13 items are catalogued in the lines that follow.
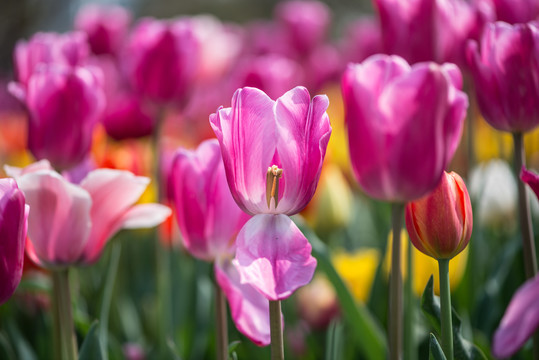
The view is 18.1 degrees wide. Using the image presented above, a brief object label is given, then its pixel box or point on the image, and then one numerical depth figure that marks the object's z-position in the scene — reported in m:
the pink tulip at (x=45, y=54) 1.02
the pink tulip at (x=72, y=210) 0.84
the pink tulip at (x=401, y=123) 0.77
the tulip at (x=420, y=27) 0.95
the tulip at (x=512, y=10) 0.96
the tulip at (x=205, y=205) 0.86
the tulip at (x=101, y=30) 1.87
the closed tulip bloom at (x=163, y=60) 1.10
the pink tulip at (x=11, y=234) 0.78
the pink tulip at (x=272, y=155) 0.77
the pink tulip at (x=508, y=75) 0.84
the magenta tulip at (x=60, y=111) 0.96
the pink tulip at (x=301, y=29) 2.70
